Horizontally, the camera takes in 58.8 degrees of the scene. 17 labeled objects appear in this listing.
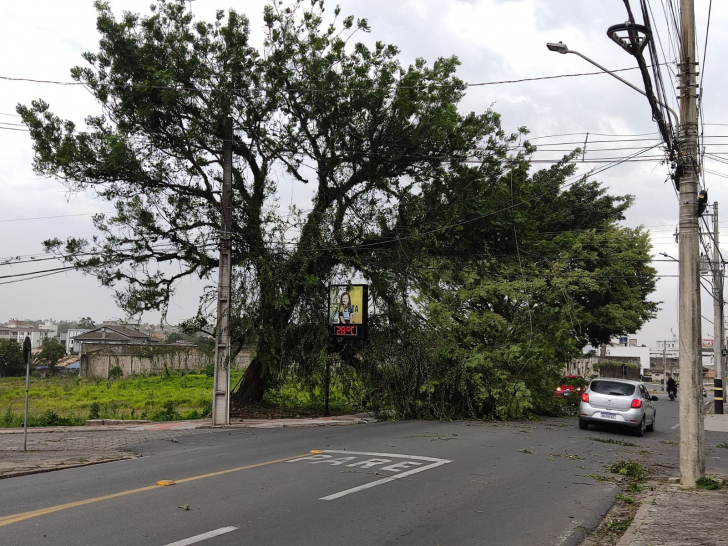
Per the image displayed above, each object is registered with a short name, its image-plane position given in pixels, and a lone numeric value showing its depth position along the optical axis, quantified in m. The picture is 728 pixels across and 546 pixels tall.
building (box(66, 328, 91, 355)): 148.84
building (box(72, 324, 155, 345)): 91.12
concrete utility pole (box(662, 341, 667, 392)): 70.12
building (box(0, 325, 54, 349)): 176.31
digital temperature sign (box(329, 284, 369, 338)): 20.94
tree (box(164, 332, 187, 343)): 96.49
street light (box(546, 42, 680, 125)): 9.81
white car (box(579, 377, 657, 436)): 17.59
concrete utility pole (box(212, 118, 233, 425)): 18.89
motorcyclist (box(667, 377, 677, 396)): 43.56
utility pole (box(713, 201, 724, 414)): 30.92
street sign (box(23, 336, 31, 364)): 14.17
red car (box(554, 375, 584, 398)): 23.17
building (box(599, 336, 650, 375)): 105.19
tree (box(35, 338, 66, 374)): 78.94
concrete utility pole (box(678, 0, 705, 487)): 9.56
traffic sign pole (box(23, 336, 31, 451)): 14.16
